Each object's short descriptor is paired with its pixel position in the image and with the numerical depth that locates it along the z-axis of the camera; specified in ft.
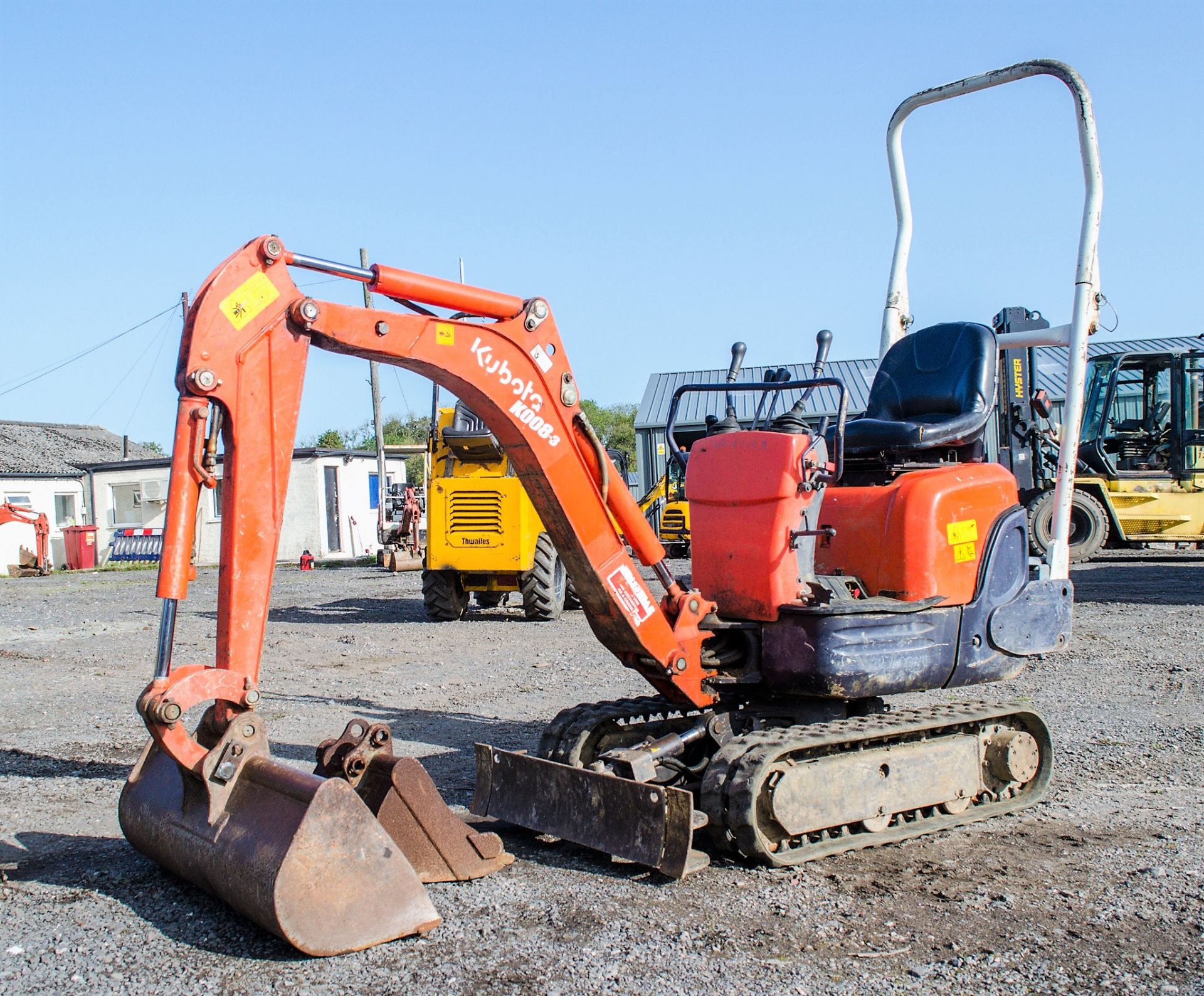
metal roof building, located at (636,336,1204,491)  106.73
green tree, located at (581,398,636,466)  265.34
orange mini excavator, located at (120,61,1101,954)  13.16
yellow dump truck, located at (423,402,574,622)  43.98
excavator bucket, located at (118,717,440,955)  12.19
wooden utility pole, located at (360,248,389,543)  91.02
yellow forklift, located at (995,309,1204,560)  58.34
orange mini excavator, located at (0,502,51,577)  96.73
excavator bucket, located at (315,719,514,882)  14.25
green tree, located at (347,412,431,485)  252.62
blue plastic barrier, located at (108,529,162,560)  107.65
